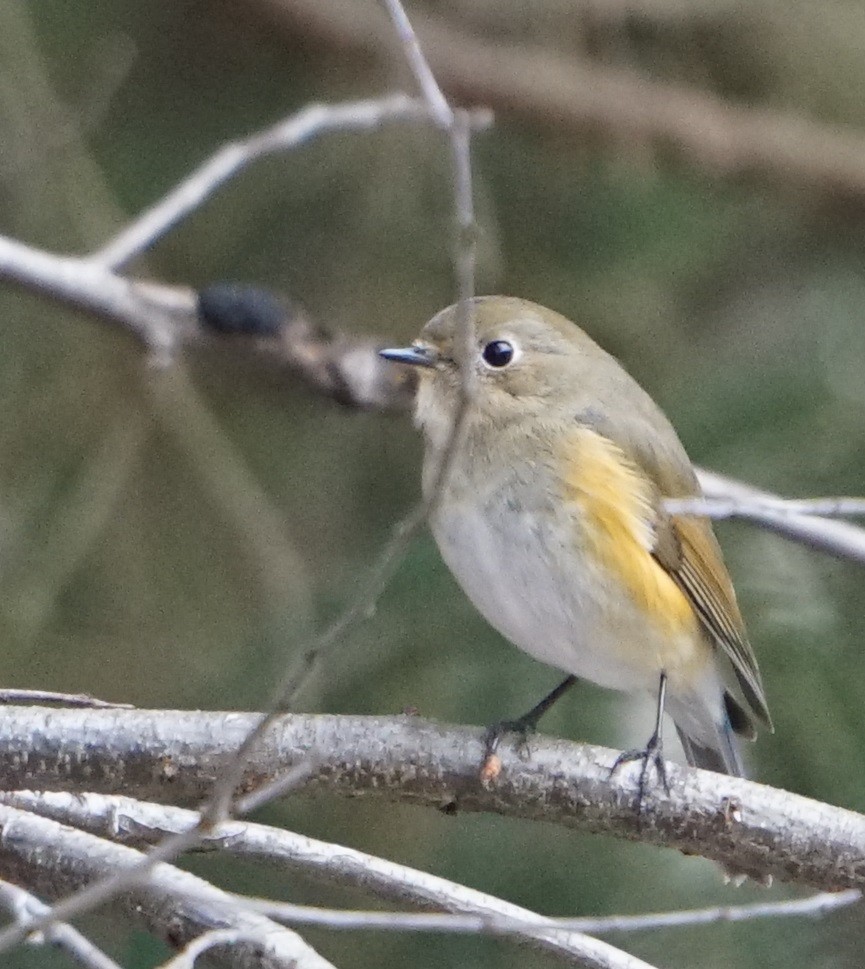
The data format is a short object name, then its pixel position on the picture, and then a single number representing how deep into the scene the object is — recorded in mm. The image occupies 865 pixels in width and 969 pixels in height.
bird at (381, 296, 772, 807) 6633
